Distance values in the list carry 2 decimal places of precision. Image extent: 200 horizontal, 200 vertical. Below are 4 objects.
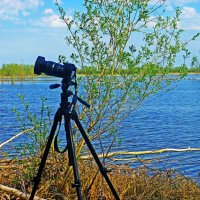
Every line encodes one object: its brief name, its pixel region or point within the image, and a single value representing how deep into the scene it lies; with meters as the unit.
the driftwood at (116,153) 5.02
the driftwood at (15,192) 4.54
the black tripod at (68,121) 3.67
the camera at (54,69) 3.70
